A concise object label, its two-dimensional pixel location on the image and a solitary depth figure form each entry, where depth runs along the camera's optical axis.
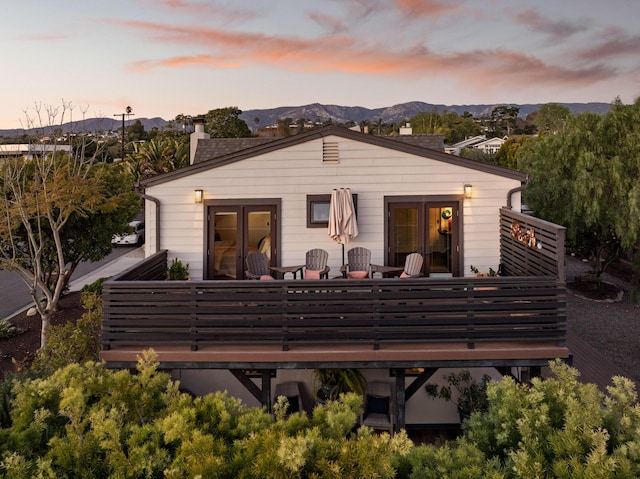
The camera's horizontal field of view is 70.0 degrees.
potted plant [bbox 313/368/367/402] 6.63
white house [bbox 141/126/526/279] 9.01
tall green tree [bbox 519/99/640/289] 14.23
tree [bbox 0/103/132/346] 8.93
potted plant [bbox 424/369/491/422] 7.15
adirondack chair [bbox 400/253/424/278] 8.52
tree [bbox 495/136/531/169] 52.18
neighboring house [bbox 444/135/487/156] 74.41
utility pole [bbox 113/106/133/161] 49.83
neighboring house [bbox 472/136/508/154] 74.66
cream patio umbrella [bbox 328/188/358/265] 8.64
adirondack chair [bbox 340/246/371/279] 8.88
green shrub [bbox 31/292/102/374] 7.02
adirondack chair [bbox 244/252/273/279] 8.62
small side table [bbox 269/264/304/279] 8.59
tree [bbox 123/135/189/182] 35.34
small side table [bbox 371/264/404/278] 8.54
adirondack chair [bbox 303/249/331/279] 9.00
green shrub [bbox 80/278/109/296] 13.59
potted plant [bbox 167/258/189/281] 8.87
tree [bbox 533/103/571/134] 70.00
